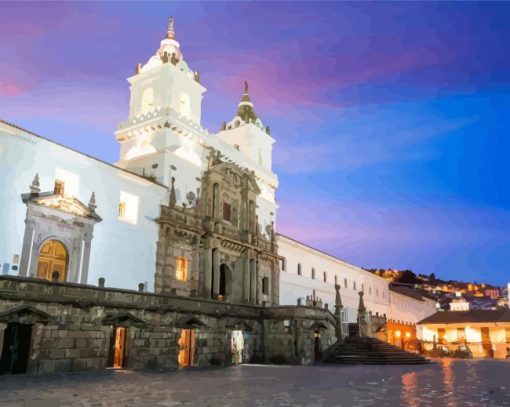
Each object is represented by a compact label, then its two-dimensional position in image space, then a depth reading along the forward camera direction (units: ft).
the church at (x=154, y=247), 67.56
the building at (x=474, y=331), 197.26
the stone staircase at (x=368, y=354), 99.19
